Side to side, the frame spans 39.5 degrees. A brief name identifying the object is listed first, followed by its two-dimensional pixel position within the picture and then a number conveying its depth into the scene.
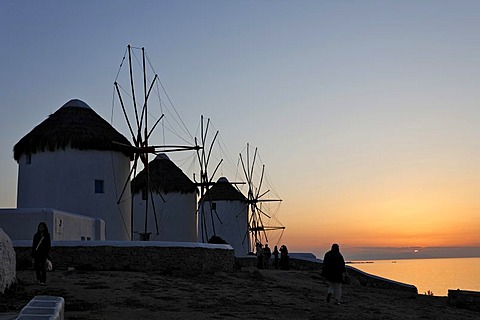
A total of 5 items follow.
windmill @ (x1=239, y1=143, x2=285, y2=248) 51.09
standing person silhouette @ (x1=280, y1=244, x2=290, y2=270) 32.59
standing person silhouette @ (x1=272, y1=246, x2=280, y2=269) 34.72
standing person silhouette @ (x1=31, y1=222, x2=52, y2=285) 15.48
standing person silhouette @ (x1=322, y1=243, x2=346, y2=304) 15.89
